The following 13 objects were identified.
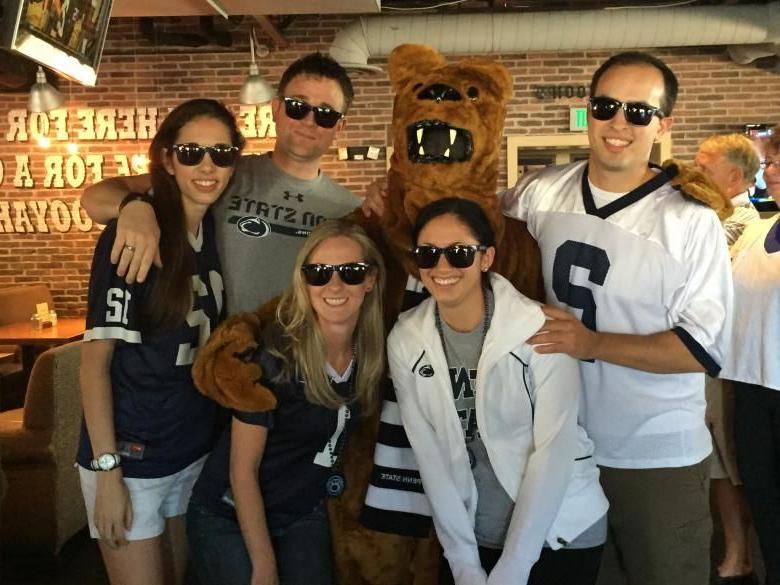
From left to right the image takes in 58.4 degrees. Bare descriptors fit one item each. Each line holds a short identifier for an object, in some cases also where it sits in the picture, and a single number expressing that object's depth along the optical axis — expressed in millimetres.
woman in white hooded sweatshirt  1726
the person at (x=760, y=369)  2699
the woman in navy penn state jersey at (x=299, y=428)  1850
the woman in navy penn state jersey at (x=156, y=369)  1872
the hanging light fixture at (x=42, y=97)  5895
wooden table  5551
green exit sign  7012
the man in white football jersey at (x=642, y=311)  1840
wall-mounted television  2947
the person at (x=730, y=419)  3293
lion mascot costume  1853
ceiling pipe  6094
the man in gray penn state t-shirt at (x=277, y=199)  2178
